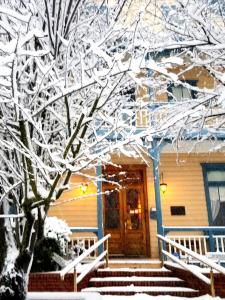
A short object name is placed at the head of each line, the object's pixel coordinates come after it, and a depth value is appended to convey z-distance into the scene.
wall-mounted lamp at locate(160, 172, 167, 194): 8.89
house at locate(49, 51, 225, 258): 8.84
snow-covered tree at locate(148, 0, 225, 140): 4.06
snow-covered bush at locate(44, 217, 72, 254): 6.42
